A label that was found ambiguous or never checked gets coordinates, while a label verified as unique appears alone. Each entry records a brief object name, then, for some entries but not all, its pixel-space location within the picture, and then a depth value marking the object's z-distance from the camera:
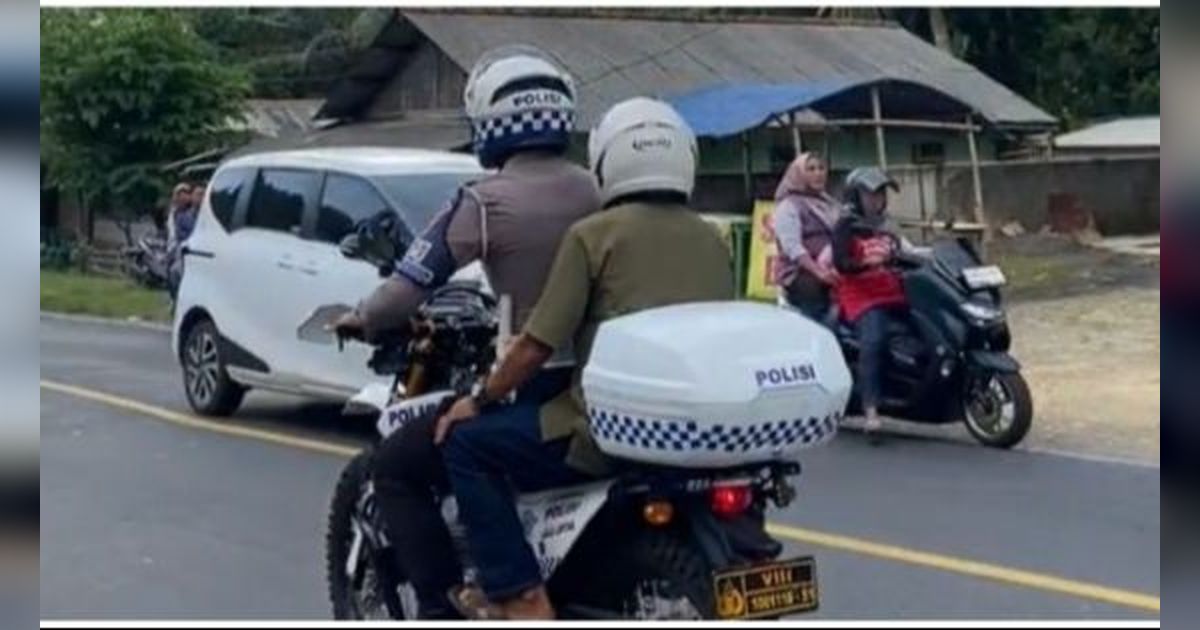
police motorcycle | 4.41
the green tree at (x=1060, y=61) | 35.56
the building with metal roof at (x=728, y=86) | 23.89
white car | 10.98
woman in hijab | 11.23
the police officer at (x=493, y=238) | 5.03
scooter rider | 10.73
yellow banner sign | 16.44
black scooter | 10.56
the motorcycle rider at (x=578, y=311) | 4.77
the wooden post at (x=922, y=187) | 24.31
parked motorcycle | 21.17
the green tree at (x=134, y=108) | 29.36
